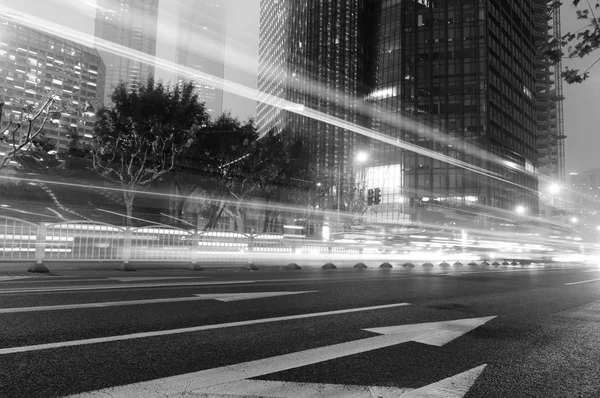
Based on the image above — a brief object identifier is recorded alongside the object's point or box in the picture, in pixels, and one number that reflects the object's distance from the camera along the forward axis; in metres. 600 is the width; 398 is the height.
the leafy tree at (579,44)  7.84
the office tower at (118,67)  177.99
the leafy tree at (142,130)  31.84
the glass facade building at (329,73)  116.75
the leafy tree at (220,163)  37.46
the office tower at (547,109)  137.25
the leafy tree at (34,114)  21.00
